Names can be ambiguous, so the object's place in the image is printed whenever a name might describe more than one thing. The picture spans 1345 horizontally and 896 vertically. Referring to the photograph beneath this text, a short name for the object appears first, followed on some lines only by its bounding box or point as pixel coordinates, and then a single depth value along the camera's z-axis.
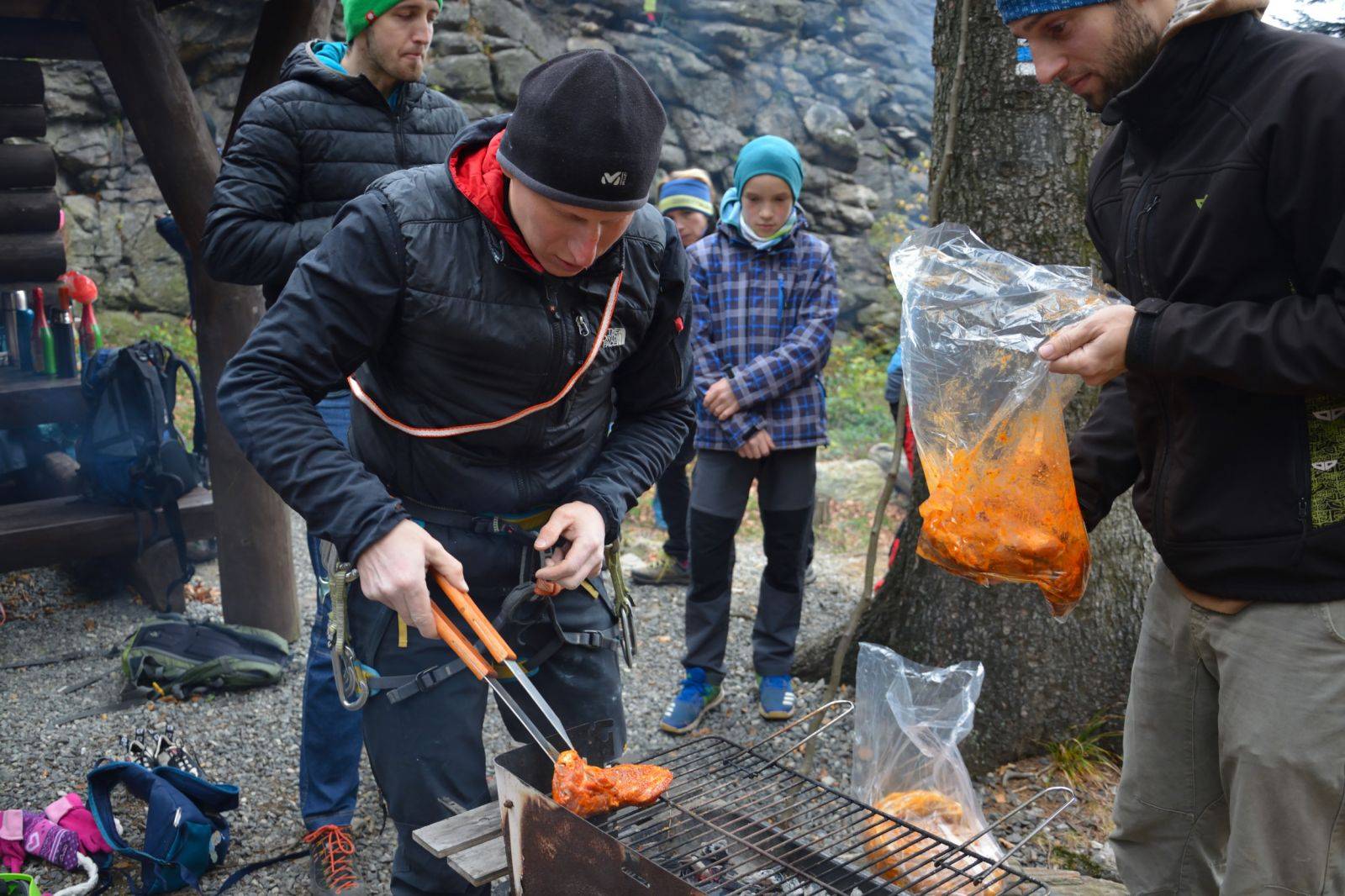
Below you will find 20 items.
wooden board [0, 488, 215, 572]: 4.96
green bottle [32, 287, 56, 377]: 5.84
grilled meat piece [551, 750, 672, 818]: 2.00
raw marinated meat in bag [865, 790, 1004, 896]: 2.77
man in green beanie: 3.21
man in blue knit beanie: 1.79
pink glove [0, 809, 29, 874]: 3.05
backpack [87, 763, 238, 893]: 3.00
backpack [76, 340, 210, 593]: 5.27
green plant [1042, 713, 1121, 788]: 3.53
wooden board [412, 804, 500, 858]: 2.13
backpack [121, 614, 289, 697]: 4.32
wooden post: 4.52
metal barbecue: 1.88
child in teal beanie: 4.23
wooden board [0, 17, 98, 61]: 5.85
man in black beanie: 2.03
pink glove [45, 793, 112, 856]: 3.15
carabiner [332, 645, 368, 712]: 2.21
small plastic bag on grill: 2.96
